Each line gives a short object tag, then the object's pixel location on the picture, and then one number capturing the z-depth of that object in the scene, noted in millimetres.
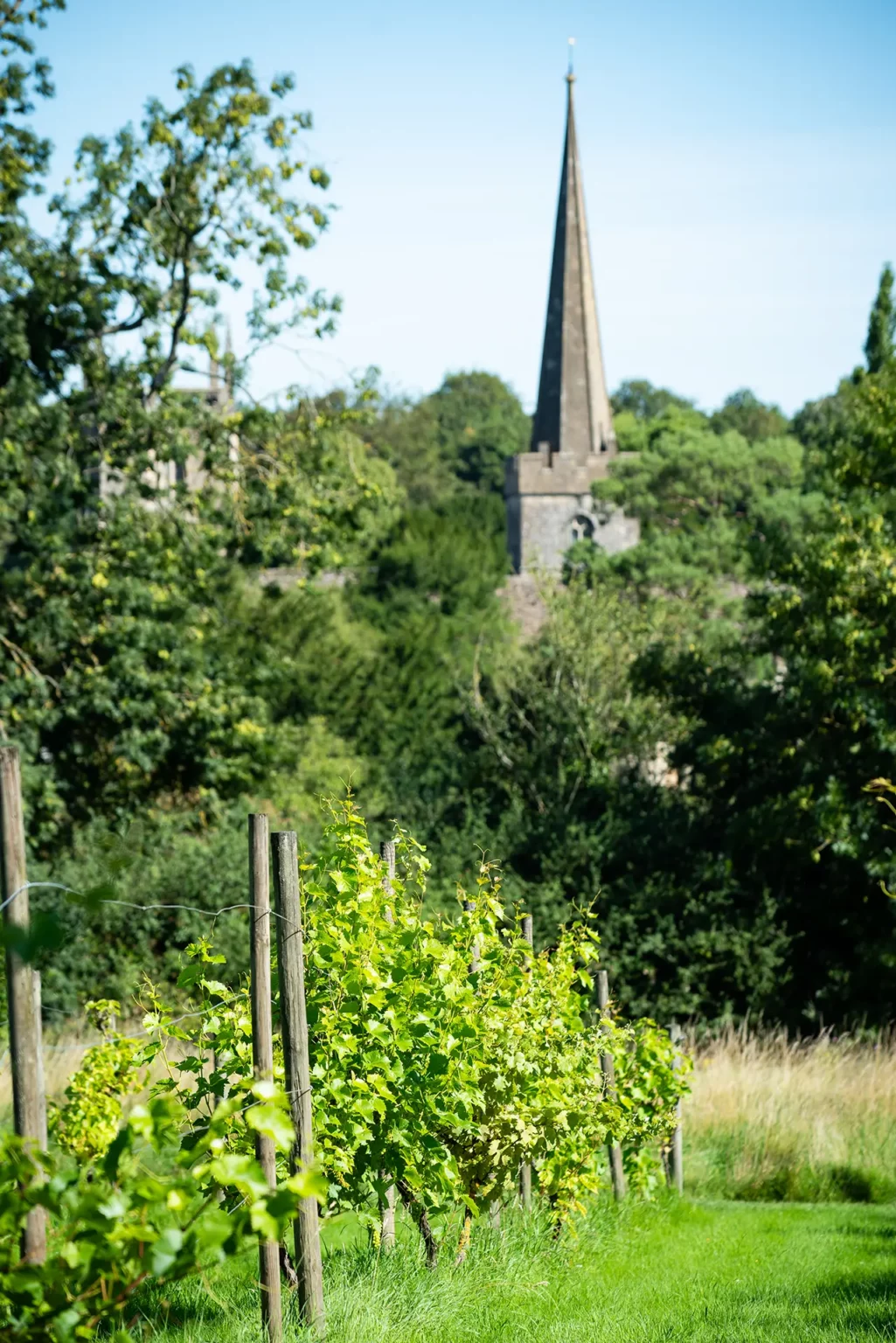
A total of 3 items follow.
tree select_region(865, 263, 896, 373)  59469
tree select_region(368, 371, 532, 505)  147125
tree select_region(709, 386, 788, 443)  136125
